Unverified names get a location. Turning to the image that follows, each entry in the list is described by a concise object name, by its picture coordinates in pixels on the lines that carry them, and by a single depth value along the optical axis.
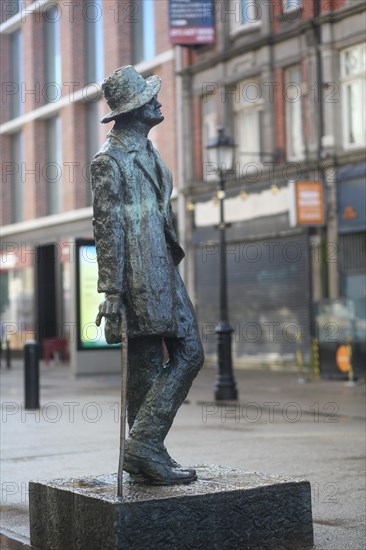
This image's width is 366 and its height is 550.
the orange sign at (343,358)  21.92
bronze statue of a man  6.65
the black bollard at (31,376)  17.53
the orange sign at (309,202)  25.89
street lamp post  18.67
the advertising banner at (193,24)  29.78
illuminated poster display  26.55
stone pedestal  6.10
